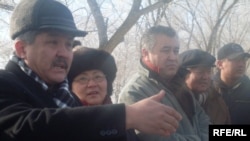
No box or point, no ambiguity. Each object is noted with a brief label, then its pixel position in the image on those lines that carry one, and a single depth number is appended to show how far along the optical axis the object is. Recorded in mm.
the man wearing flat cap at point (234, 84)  3367
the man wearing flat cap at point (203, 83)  3006
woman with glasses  2201
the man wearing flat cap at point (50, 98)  1062
